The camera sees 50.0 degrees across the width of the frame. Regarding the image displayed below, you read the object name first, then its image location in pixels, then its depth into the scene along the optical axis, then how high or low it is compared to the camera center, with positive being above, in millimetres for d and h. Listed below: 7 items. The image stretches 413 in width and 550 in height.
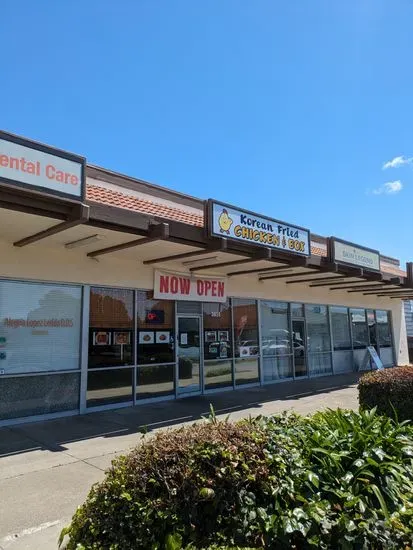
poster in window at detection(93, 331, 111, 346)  9438 +79
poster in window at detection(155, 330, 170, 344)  10664 +94
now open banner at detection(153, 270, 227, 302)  10719 +1355
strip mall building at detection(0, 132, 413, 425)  6992 +1283
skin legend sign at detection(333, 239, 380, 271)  12196 +2422
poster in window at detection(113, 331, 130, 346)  9797 +77
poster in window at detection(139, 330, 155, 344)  10297 +96
